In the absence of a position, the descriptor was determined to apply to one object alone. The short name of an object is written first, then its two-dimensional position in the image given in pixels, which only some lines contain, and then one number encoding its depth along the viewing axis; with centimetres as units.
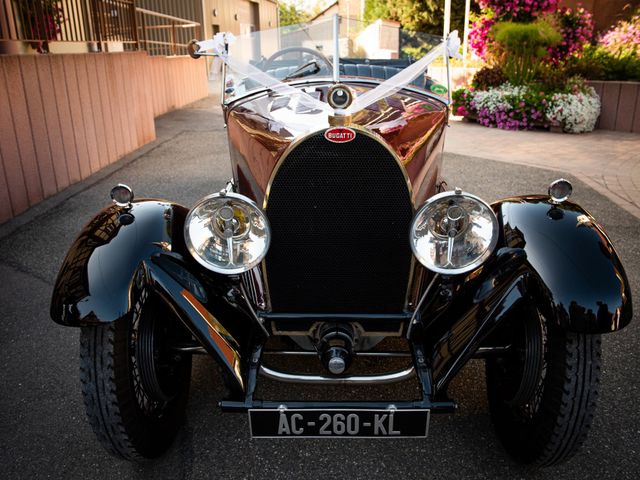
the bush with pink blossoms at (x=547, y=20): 1061
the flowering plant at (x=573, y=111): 842
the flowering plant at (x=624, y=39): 998
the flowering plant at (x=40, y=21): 524
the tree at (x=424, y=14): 1733
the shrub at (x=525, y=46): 937
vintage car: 178
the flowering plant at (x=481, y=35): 1097
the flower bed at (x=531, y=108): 848
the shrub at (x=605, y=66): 907
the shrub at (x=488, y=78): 968
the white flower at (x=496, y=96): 905
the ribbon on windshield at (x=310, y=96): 228
